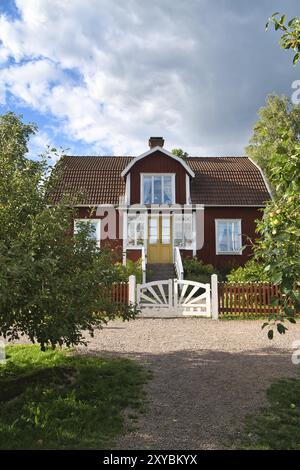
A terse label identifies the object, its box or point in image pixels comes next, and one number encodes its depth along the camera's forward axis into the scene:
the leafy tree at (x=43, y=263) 4.70
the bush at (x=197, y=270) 18.32
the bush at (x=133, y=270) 17.51
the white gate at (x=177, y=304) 13.16
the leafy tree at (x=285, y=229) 3.61
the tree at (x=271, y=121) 32.18
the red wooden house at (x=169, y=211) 21.28
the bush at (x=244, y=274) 15.96
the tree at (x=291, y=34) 4.36
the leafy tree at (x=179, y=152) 37.84
